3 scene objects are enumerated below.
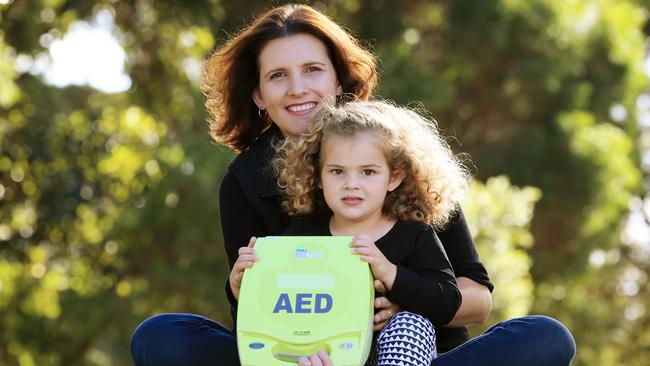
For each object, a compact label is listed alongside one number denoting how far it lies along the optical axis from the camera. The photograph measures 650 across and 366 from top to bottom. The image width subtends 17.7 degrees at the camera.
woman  6.04
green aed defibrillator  5.59
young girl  5.84
